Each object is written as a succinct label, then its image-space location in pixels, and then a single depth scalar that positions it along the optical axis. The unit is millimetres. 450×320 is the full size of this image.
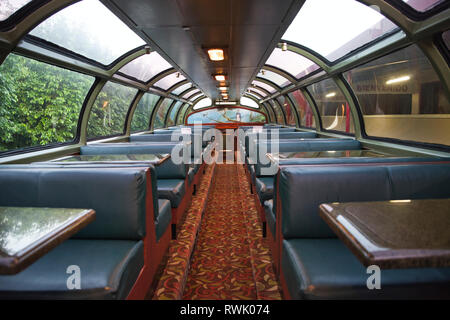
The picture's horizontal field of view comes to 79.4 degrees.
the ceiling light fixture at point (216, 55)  4416
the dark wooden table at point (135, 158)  3104
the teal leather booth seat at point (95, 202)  1875
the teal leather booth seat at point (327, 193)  1860
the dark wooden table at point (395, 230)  1078
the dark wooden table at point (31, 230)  1150
